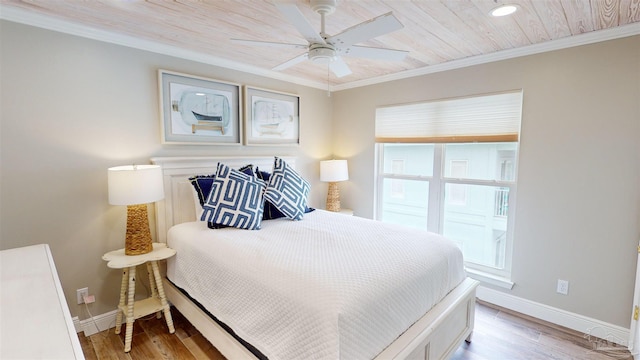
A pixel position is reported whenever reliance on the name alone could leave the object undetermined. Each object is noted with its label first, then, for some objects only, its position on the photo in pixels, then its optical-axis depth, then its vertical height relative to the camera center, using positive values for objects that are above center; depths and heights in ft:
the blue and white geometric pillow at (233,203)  7.54 -1.26
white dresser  2.49 -1.69
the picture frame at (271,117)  10.45 +1.47
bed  4.31 -2.38
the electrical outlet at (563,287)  7.93 -3.53
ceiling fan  4.66 +2.16
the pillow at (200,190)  8.34 -1.01
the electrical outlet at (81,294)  7.39 -3.58
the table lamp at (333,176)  12.03 -0.82
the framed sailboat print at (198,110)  8.54 +1.42
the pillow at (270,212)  8.65 -1.70
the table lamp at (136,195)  6.75 -0.96
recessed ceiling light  5.87 +3.06
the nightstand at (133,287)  6.84 -3.38
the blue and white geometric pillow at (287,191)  8.49 -1.08
